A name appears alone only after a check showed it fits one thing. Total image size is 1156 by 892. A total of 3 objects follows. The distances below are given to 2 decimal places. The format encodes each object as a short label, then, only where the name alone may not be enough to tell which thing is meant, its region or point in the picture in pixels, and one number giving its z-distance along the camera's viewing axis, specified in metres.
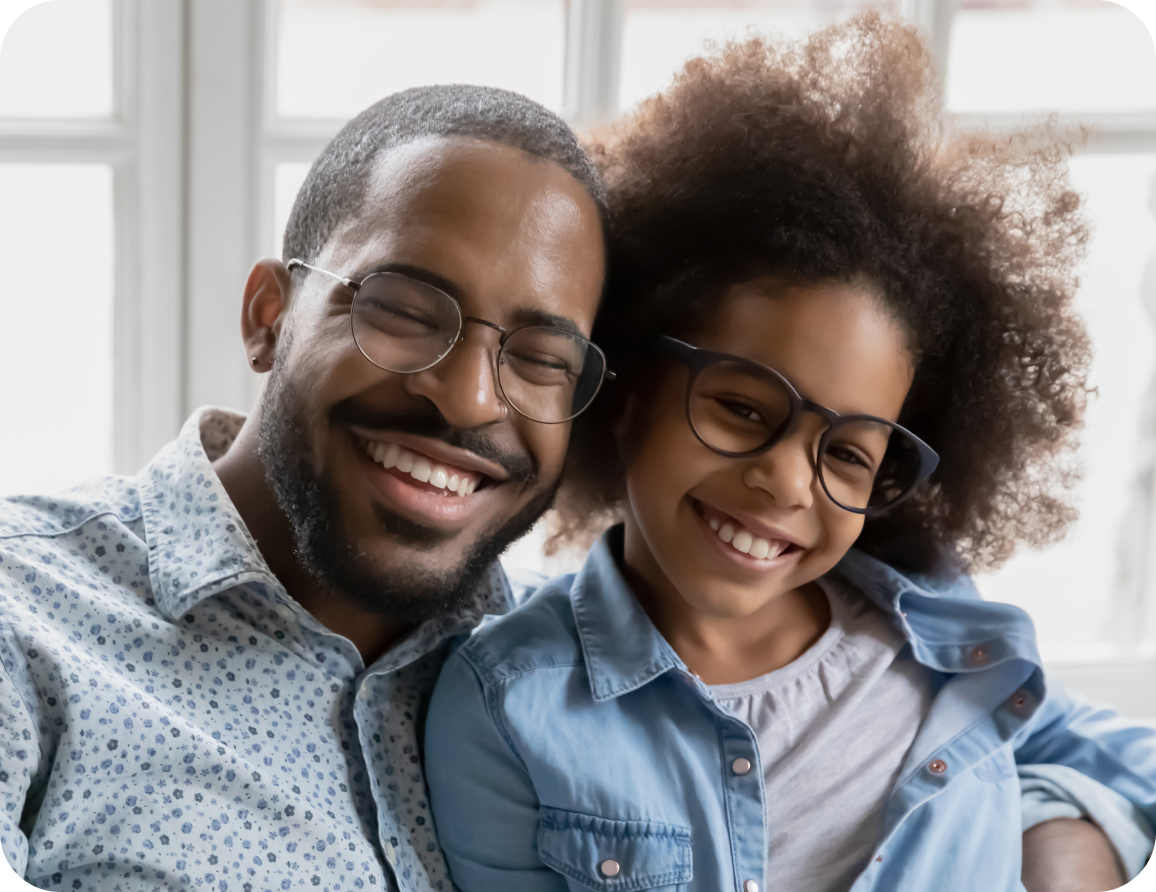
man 0.81
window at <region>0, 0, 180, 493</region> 1.13
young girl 0.87
